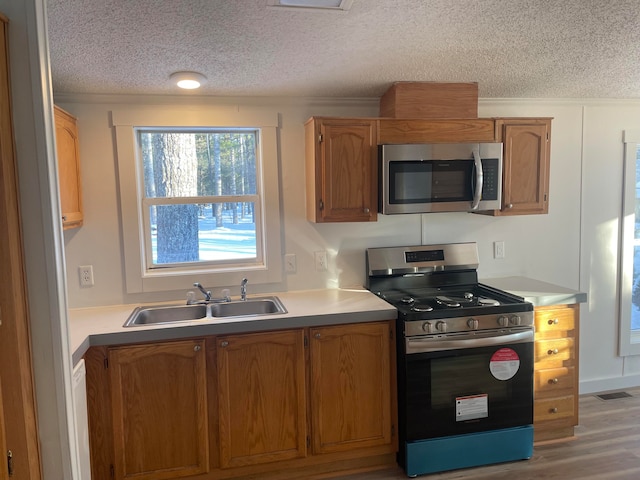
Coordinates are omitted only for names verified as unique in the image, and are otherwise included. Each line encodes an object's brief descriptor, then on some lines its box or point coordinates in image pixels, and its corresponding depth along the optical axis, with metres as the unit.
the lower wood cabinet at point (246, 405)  2.31
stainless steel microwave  2.74
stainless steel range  2.52
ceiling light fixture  2.36
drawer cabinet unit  2.82
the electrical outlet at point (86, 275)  2.80
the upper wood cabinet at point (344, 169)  2.72
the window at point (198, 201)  2.85
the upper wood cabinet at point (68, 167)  2.37
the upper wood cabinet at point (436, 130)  2.77
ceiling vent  1.61
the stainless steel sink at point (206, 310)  2.73
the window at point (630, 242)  3.47
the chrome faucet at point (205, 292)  2.83
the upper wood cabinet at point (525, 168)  2.93
